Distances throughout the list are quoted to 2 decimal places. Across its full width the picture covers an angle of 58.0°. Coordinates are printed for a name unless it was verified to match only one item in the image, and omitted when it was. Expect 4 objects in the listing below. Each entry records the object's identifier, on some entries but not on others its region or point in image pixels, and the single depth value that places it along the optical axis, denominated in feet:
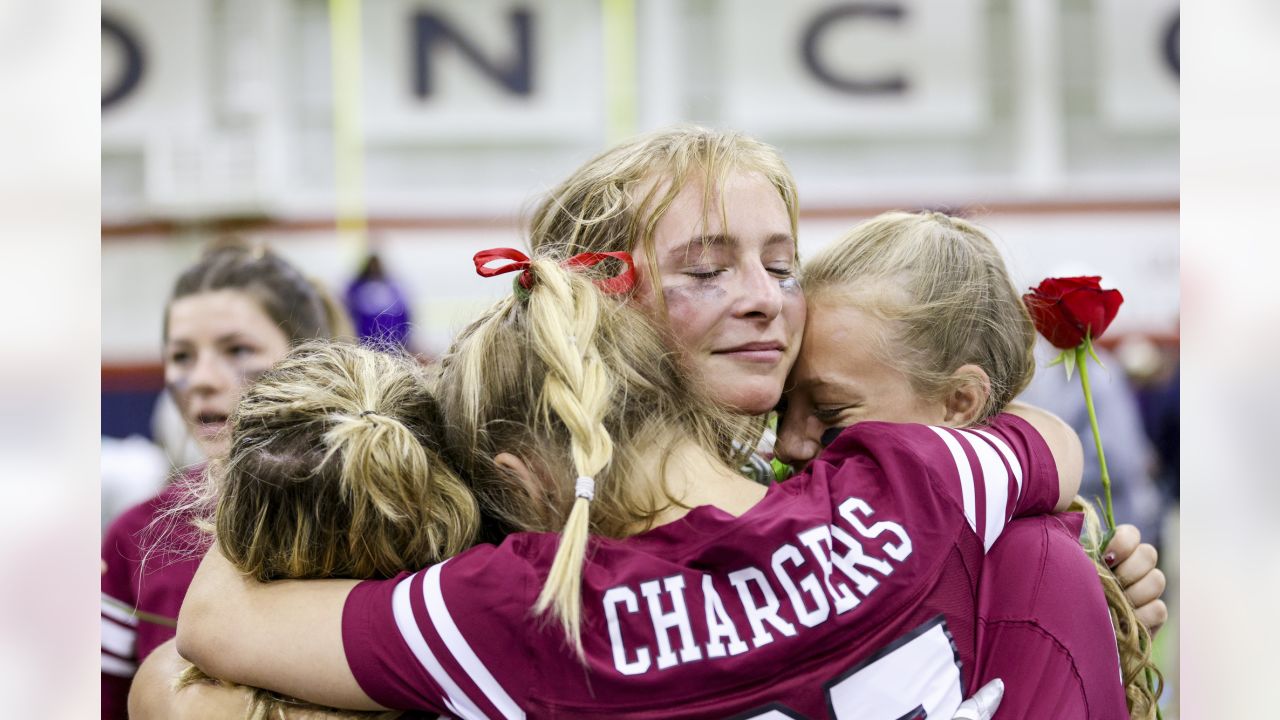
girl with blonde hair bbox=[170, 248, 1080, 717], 3.83
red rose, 5.60
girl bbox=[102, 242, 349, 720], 6.73
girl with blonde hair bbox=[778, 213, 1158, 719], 5.17
